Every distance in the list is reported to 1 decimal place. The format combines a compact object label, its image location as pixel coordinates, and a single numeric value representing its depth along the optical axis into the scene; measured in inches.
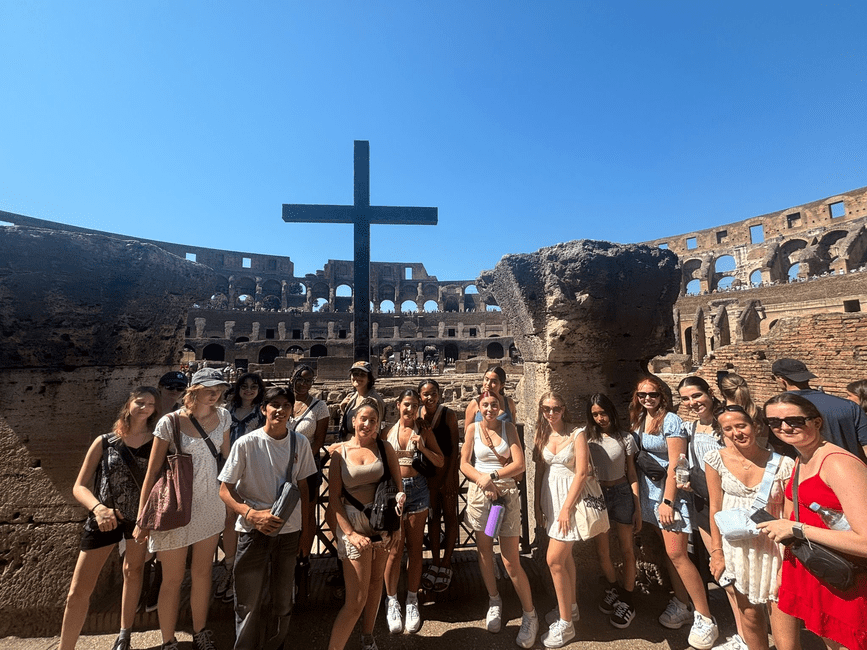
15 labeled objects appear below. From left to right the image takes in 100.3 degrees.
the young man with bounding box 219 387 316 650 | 76.4
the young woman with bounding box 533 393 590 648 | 86.7
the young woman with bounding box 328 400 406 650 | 78.4
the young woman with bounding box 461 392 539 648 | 88.7
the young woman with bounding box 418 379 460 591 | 103.6
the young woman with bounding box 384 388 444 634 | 91.7
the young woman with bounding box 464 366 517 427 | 97.3
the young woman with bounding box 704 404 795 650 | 71.2
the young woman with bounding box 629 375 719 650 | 86.6
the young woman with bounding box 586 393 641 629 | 94.9
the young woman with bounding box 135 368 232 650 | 79.4
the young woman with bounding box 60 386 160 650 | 80.7
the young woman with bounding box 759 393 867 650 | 57.5
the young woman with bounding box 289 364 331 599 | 99.9
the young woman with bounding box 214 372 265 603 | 99.3
